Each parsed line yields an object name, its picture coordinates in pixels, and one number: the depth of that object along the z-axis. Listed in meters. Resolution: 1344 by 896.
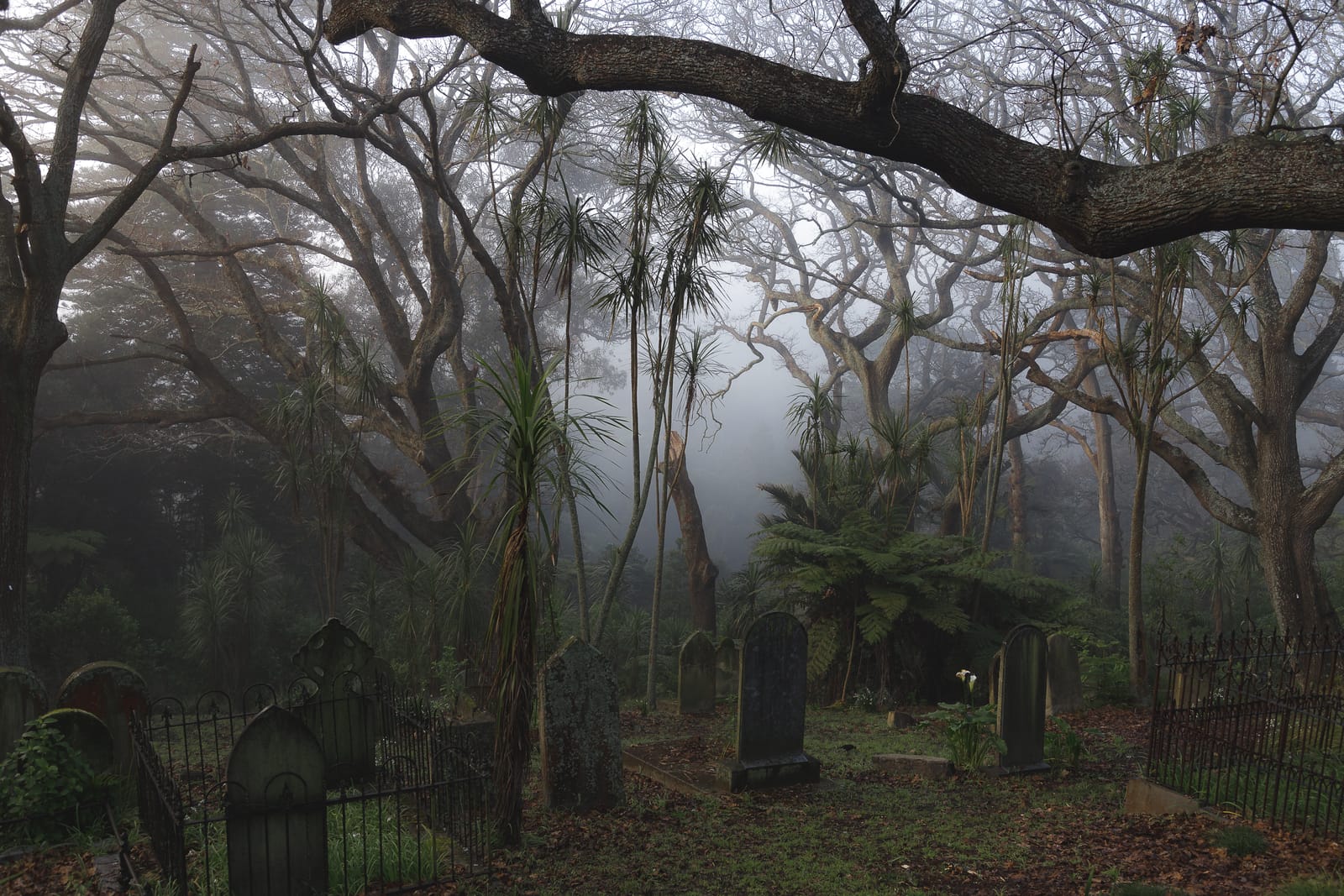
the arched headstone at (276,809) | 4.40
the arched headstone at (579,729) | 5.90
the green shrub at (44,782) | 5.40
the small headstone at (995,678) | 7.89
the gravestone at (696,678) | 9.90
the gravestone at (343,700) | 6.62
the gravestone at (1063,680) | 9.56
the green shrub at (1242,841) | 4.97
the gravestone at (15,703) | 6.02
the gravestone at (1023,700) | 7.06
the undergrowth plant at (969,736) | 7.05
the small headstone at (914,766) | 7.08
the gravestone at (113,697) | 6.34
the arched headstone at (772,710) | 6.80
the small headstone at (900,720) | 9.42
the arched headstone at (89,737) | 5.85
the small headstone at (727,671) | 10.77
